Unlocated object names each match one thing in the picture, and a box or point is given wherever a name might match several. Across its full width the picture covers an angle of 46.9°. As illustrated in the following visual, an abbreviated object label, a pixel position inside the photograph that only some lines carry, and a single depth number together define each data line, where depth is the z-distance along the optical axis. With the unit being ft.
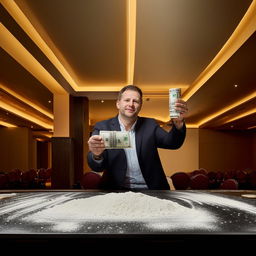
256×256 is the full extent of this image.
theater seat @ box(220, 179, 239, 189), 7.86
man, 5.85
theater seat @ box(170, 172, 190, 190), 12.12
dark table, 2.57
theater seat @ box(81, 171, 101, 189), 8.88
